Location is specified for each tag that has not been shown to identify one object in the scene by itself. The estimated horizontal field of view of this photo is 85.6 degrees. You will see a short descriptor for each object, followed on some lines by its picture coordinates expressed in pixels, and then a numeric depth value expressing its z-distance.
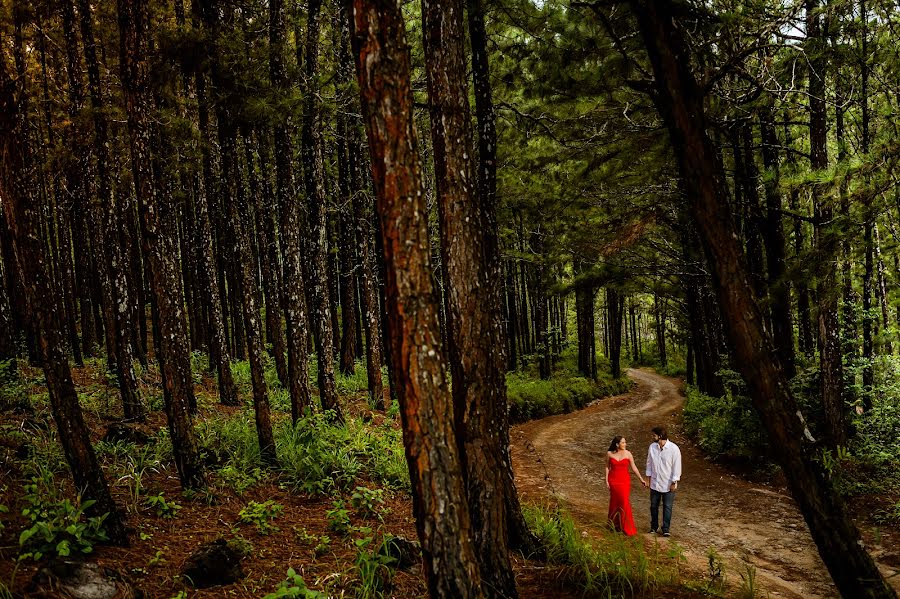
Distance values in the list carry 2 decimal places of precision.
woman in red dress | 8.15
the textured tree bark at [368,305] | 13.88
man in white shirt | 8.47
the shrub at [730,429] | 12.05
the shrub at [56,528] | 4.54
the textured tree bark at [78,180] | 9.49
